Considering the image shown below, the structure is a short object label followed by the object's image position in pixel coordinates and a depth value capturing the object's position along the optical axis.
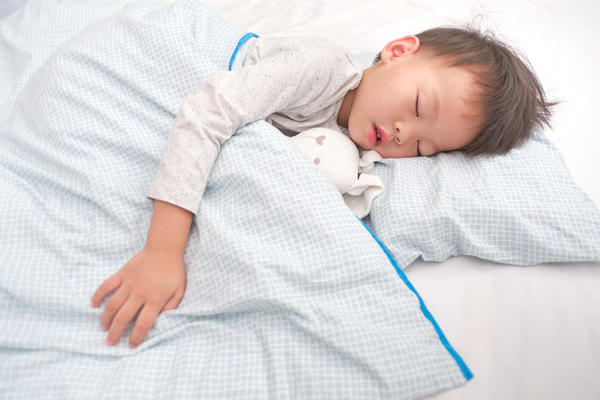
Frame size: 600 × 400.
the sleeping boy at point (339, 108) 0.75
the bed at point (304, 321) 0.64
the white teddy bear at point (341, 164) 0.93
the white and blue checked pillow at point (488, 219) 0.89
